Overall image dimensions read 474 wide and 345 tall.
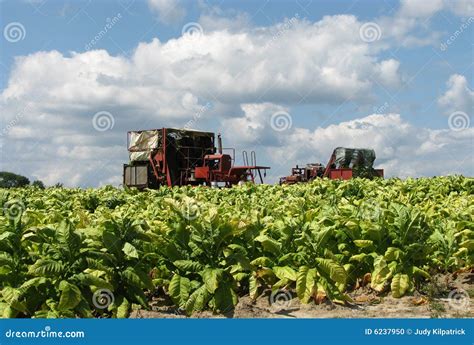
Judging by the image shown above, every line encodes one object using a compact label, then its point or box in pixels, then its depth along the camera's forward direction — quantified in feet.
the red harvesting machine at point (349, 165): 82.12
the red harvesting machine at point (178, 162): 83.25
